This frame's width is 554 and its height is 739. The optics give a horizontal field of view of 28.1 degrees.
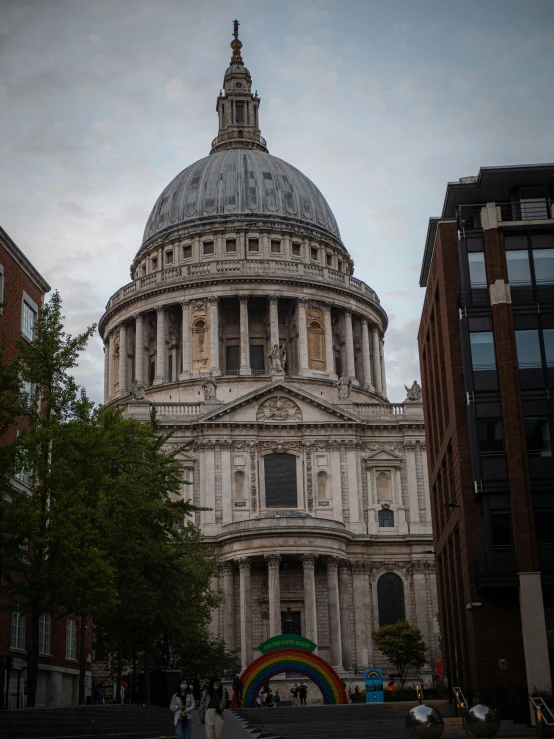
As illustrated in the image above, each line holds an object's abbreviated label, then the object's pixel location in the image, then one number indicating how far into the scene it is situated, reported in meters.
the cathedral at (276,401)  74.25
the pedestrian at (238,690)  56.62
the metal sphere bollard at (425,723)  21.05
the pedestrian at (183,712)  27.28
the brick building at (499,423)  39.62
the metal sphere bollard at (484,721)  22.70
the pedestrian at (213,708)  27.17
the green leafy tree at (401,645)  68.75
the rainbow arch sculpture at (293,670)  55.44
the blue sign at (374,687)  52.78
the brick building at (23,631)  38.22
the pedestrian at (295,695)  61.21
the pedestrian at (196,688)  52.91
